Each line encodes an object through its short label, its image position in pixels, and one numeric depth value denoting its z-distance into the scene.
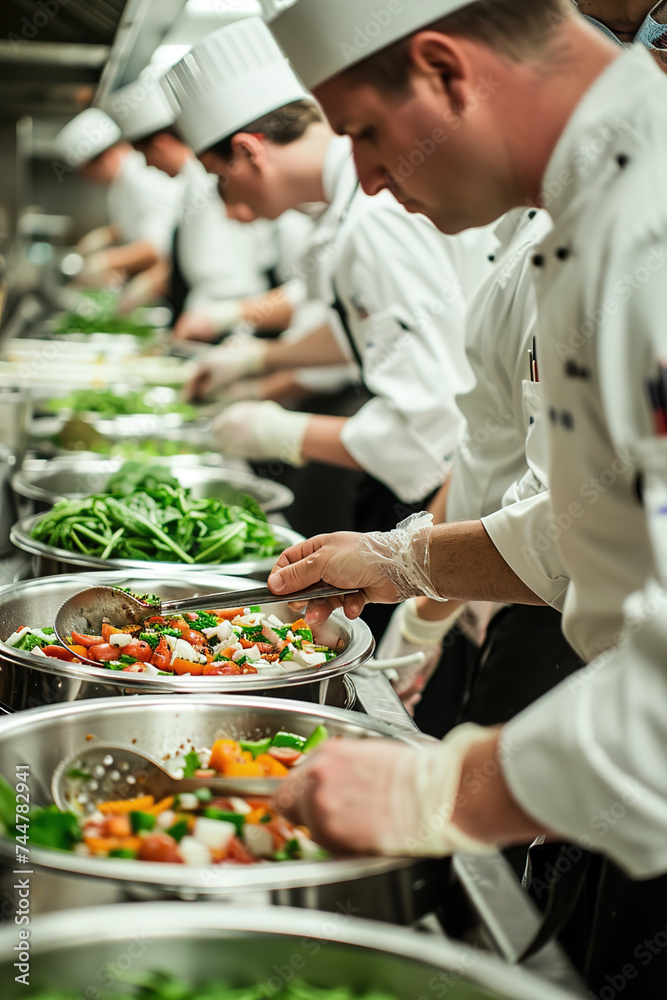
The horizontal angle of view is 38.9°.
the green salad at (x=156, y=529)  2.04
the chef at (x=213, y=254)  5.88
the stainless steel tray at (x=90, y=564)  1.88
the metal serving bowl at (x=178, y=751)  0.83
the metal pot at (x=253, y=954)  0.78
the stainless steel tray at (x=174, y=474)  2.69
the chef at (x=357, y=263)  2.70
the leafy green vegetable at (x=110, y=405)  3.56
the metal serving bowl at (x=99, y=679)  1.26
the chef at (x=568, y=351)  0.80
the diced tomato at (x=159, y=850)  0.91
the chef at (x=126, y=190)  7.59
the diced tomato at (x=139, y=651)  1.45
